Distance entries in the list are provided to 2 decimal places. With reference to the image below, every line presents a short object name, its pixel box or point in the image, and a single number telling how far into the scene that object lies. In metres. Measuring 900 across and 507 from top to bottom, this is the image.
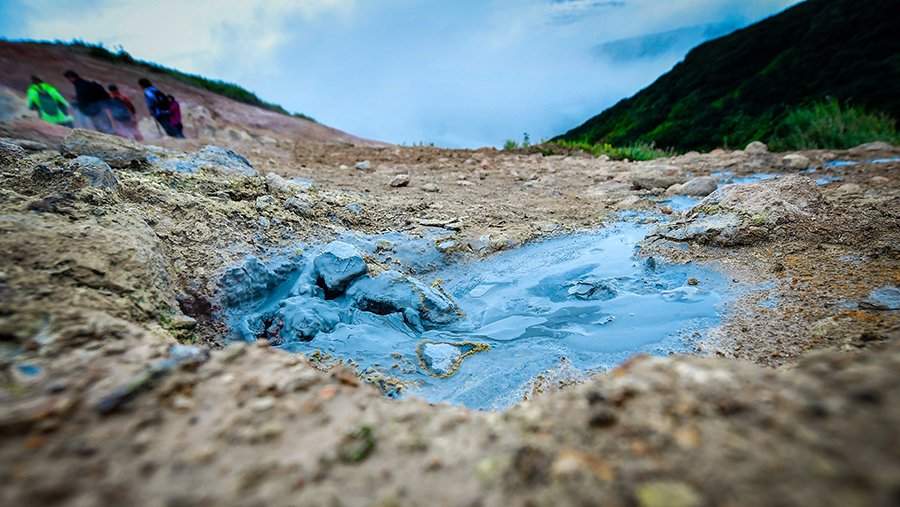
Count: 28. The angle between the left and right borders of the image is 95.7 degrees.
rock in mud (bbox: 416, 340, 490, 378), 2.35
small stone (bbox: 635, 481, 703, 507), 0.67
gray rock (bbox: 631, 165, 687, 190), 6.16
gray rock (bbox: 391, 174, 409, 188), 5.96
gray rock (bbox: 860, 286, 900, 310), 2.22
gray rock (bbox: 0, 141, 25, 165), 2.90
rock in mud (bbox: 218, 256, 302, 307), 2.78
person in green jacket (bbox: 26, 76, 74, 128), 7.62
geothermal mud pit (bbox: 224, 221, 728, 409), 2.35
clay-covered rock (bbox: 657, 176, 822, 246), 3.48
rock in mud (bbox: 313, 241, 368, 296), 2.92
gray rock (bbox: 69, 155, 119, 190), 2.79
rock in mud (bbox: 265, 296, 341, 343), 2.56
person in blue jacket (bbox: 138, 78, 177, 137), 9.19
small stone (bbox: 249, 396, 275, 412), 1.05
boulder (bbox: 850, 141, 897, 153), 6.59
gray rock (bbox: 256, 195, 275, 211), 3.77
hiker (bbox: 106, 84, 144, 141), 8.90
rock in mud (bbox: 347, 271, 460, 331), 2.81
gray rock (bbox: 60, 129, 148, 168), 3.62
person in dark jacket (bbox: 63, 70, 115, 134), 8.55
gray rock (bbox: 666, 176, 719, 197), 5.59
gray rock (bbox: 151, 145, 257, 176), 3.88
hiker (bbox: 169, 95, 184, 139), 9.65
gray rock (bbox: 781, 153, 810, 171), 6.39
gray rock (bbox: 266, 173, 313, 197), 4.25
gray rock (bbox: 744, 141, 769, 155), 7.93
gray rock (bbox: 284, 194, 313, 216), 3.99
